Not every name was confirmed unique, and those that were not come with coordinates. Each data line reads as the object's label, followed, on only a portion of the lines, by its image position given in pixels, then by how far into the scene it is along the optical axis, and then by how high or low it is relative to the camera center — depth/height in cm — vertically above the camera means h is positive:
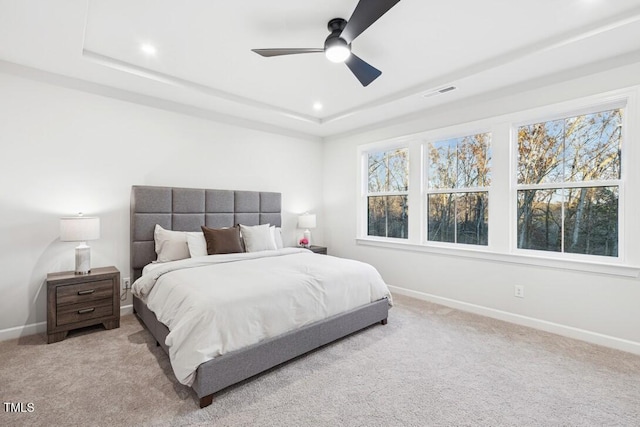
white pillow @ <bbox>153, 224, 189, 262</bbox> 338 -33
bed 199 -49
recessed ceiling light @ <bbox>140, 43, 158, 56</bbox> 265 +149
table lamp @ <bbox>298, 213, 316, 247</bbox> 490 -10
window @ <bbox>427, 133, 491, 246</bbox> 367 +35
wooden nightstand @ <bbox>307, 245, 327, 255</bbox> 483 -53
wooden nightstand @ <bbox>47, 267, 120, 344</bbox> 273 -81
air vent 335 +143
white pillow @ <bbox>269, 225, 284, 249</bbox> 423 -29
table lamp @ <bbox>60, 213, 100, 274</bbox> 280 -17
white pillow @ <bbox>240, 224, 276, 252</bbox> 388 -30
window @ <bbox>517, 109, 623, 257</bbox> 282 +33
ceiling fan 183 +125
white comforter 194 -64
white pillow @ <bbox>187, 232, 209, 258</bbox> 343 -33
